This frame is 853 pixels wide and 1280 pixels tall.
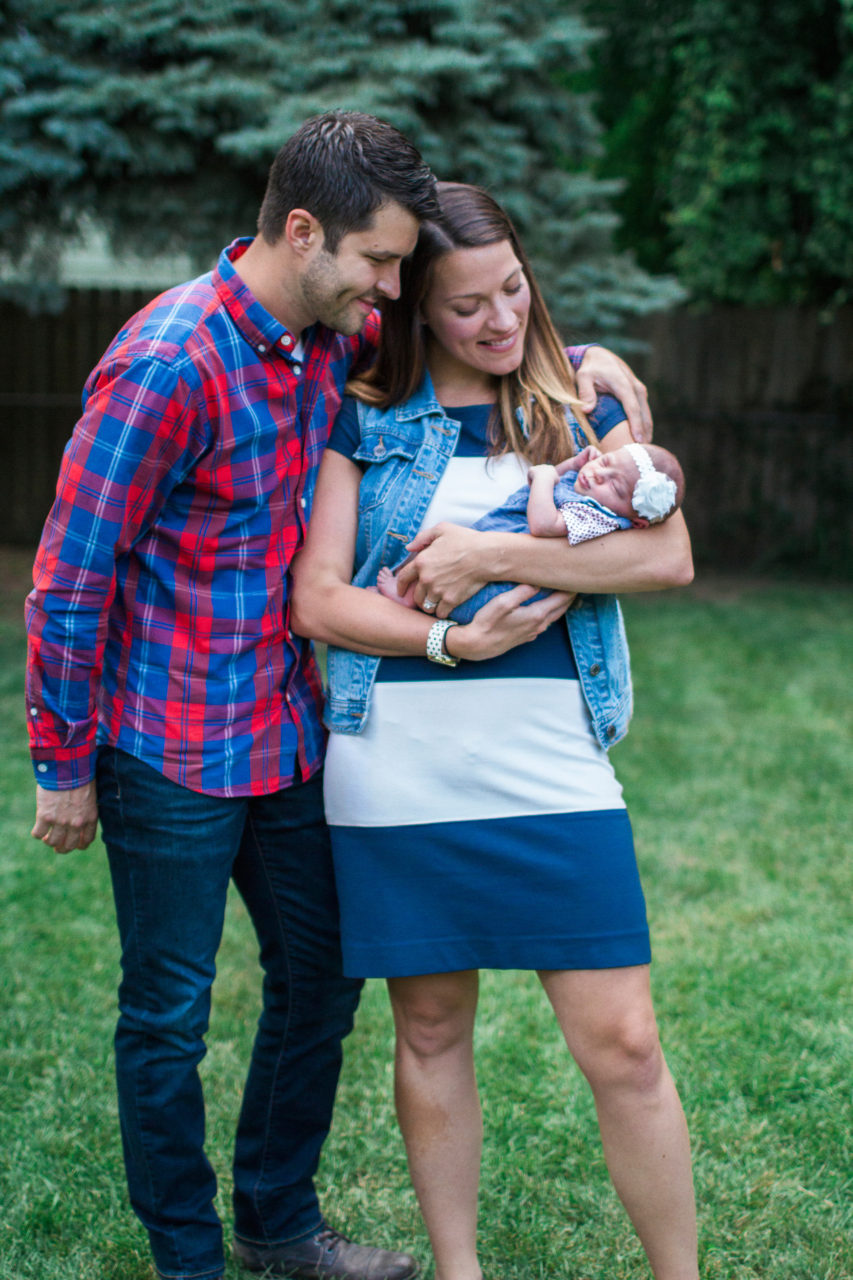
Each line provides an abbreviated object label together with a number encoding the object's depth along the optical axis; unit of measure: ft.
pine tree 21.90
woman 6.70
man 6.42
